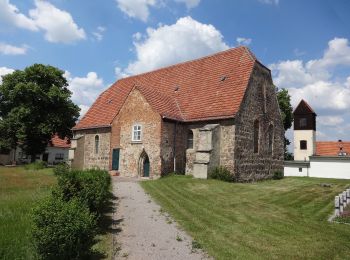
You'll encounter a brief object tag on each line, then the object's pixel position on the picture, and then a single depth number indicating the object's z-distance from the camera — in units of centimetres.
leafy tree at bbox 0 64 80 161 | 4038
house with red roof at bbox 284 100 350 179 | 5728
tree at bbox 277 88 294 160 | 4884
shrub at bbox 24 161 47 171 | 3466
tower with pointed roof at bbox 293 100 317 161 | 5803
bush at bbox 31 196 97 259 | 635
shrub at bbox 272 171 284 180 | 2955
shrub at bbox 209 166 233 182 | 2339
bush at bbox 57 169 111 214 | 976
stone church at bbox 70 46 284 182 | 2447
